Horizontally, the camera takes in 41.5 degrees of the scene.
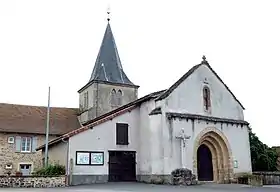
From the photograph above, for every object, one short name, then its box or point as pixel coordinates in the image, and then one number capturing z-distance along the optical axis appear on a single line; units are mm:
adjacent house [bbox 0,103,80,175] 35062
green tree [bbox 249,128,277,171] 37188
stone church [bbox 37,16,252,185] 24422
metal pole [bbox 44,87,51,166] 26716
